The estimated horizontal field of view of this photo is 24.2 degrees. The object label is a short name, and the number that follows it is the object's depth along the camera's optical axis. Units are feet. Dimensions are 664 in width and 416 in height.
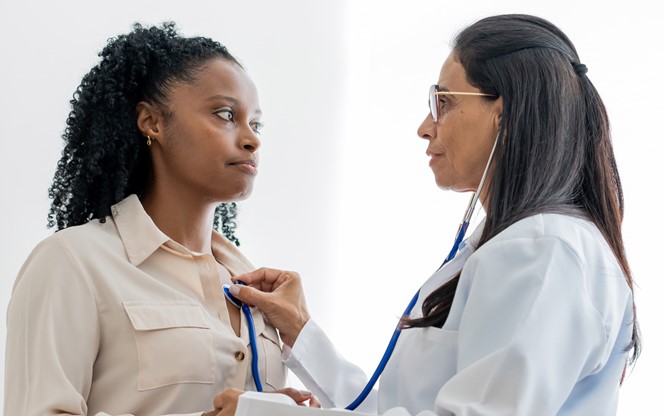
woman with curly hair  7.17
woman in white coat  6.25
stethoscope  6.92
